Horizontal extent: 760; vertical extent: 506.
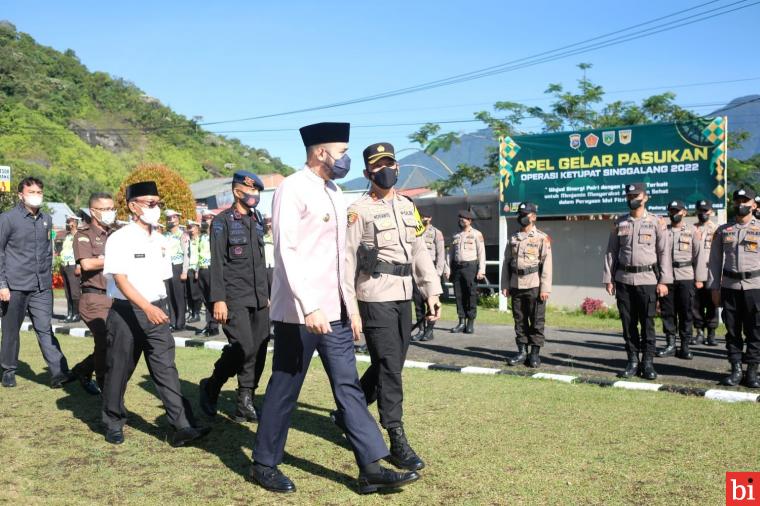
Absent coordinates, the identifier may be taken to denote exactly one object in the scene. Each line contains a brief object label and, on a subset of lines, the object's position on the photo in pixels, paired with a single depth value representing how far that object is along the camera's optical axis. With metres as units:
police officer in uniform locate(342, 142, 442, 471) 5.26
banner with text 14.68
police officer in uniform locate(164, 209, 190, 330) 13.57
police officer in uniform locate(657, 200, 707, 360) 10.30
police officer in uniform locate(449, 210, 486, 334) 13.11
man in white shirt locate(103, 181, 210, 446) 5.52
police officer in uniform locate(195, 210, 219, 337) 12.82
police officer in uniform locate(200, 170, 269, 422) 6.29
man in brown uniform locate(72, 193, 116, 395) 6.86
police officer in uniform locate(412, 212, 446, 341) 12.03
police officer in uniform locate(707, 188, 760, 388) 7.66
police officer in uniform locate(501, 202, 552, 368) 9.03
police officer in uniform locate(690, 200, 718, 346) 11.06
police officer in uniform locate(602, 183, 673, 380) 8.17
